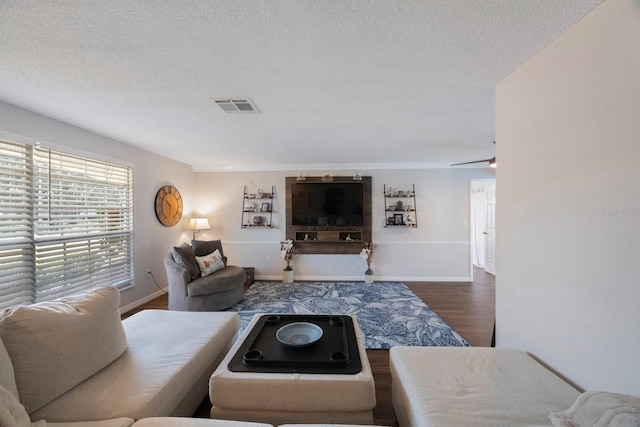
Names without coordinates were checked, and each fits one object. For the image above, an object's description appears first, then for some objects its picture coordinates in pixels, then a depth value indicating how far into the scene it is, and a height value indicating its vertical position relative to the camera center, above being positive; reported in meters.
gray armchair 3.10 -0.94
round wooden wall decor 3.90 +0.17
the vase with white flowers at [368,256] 4.57 -0.80
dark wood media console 4.71 -0.33
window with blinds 2.12 -0.09
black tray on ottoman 1.36 -0.87
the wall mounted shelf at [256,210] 4.84 +0.10
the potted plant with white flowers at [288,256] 4.59 -0.81
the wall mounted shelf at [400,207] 4.66 +0.14
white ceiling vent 2.02 +0.97
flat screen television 4.68 +0.22
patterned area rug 2.58 -1.31
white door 5.27 -0.41
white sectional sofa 1.07 -0.84
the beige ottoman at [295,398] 1.24 -0.95
